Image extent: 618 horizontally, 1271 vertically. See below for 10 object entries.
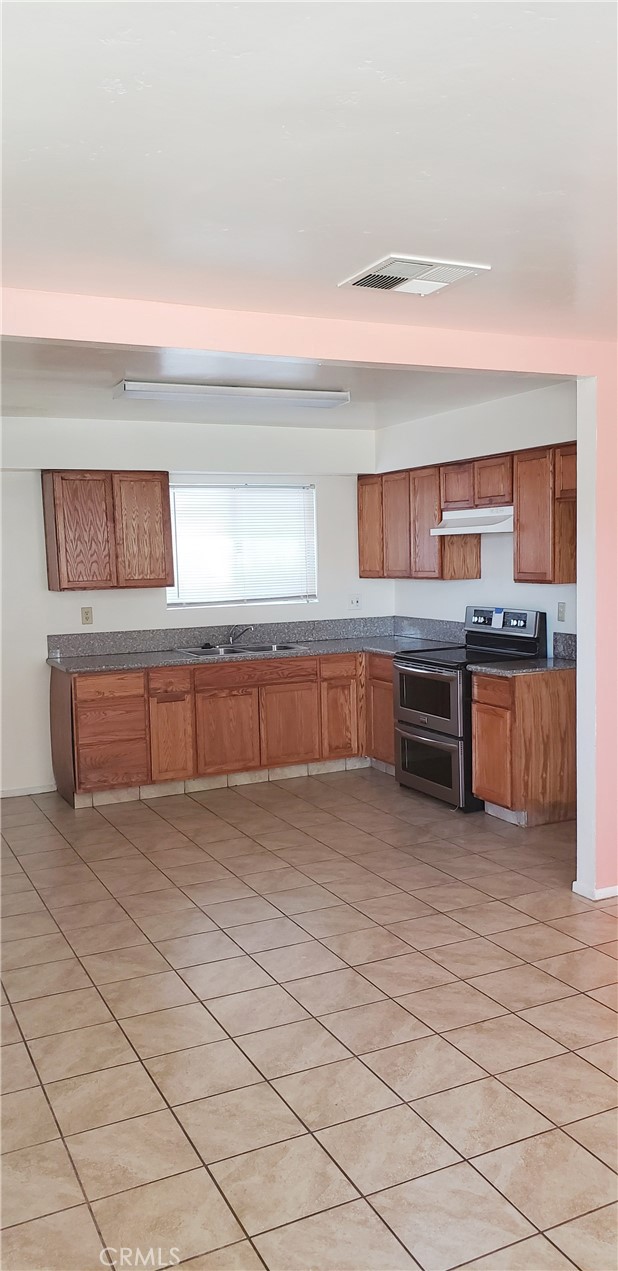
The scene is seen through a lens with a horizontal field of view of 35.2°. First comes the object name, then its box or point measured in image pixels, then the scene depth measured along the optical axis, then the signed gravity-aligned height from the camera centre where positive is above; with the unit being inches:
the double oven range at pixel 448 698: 216.8 -35.4
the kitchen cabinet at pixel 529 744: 202.8 -42.5
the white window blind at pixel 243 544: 263.4 +1.6
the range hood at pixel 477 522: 220.2 +5.2
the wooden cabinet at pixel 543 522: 205.6 +4.3
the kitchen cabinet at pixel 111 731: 226.7 -41.8
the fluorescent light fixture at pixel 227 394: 187.5 +31.6
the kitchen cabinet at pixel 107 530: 235.3 +5.8
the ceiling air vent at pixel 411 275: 113.3 +32.5
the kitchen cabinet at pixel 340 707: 256.5 -42.1
